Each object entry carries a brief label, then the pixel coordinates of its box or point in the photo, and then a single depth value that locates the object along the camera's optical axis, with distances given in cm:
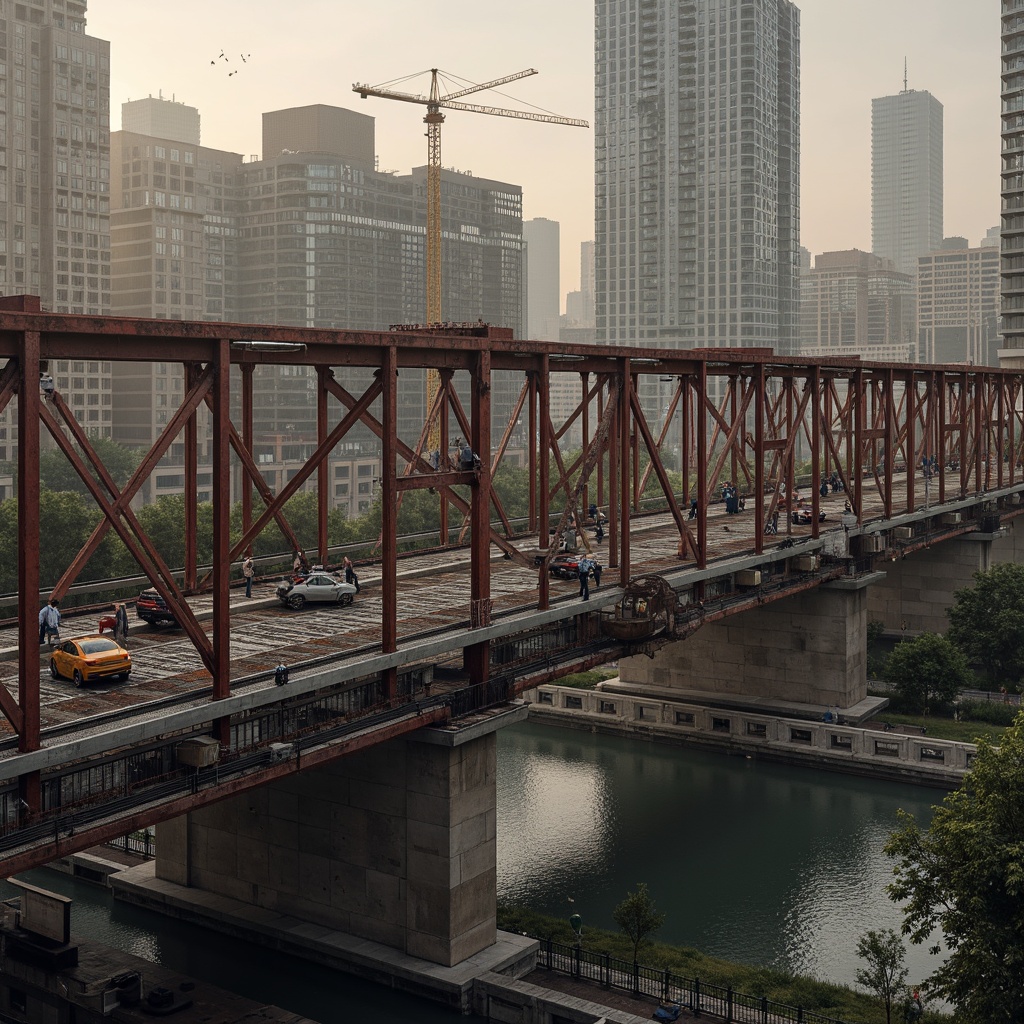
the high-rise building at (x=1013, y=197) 16038
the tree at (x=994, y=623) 7644
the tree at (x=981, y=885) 3069
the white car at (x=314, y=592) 4616
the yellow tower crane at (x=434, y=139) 19700
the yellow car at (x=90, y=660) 3412
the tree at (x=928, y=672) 7069
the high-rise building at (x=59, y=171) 15400
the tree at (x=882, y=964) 3672
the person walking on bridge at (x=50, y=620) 3684
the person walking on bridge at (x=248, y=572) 4694
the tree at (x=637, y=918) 4038
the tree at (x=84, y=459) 13862
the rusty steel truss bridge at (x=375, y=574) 2875
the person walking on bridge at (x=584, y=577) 4750
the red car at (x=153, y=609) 4153
